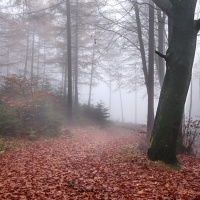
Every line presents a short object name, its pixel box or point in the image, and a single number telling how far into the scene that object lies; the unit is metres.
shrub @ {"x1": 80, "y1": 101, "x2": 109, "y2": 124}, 19.08
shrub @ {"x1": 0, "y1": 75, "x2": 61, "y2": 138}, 10.30
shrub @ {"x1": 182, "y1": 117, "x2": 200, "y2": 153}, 7.69
